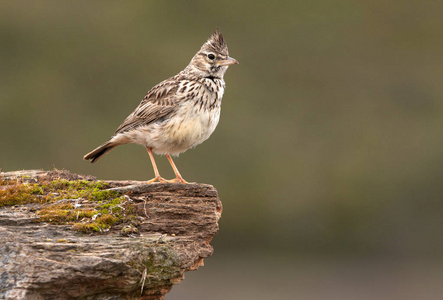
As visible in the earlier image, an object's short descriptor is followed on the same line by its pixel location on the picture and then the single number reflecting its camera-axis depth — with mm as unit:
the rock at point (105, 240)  9766
